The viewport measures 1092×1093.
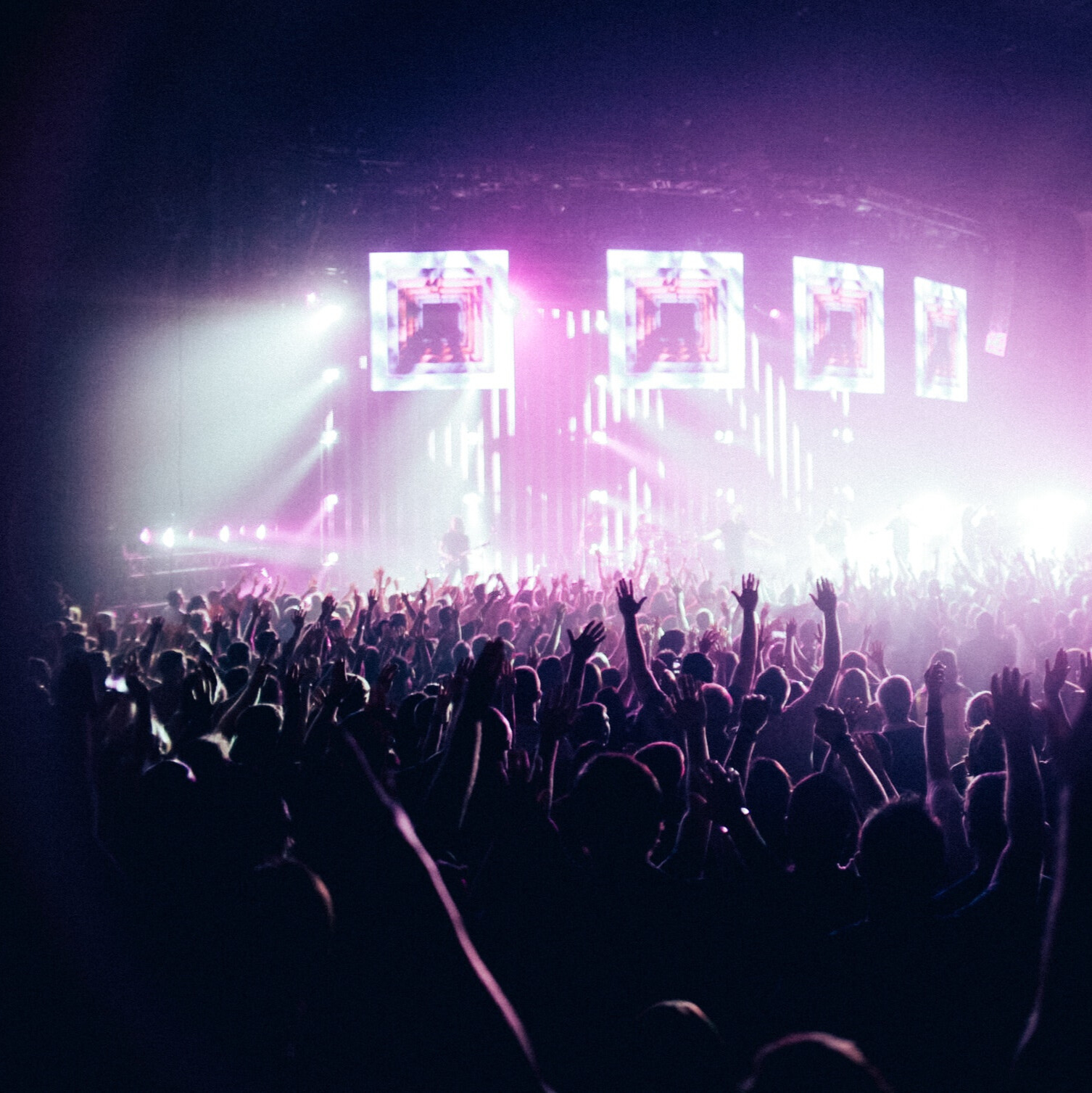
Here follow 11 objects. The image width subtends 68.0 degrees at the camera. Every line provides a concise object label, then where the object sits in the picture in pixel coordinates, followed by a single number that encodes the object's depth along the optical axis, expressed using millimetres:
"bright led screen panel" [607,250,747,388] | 11000
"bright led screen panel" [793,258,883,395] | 11359
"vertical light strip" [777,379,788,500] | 14859
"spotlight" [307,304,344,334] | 13352
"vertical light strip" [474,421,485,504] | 14180
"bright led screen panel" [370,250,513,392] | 10648
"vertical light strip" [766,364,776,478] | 14812
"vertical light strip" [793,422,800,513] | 14906
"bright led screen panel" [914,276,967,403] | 12352
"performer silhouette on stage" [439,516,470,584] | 12633
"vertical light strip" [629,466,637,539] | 14352
